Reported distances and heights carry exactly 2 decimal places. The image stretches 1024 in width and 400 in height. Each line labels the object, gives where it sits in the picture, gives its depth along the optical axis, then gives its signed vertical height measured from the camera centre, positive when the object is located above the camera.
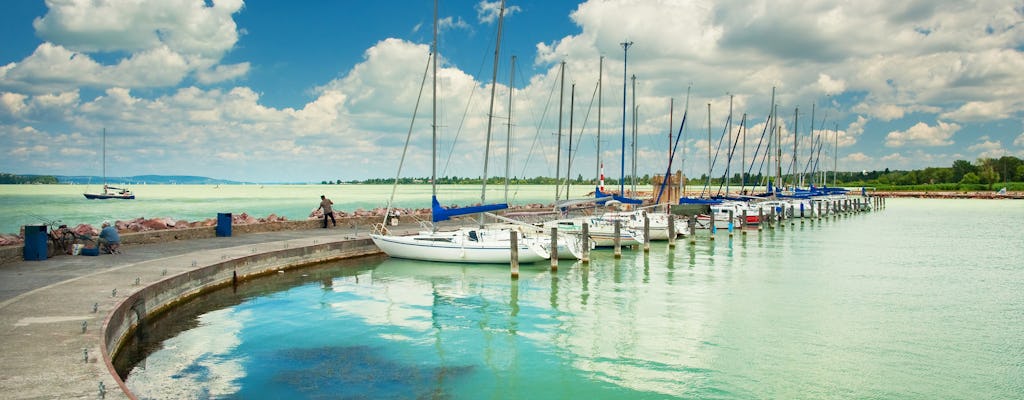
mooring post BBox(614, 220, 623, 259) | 27.14 -2.30
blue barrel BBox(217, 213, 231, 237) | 24.77 -1.60
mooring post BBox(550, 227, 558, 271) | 22.83 -2.26
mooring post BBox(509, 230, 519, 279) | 21.41 -2.23
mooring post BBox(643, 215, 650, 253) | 29.06 -2.16
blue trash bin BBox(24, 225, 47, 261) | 16.84 -1.59
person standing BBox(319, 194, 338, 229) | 29.53 -1.05
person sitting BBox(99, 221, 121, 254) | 18.33 -1.62
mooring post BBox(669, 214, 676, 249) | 31.44 -2.07
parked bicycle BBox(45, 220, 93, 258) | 18.02 -1.64
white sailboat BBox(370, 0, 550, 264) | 23.48 -2.16
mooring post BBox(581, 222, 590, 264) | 24.70 -2.27
